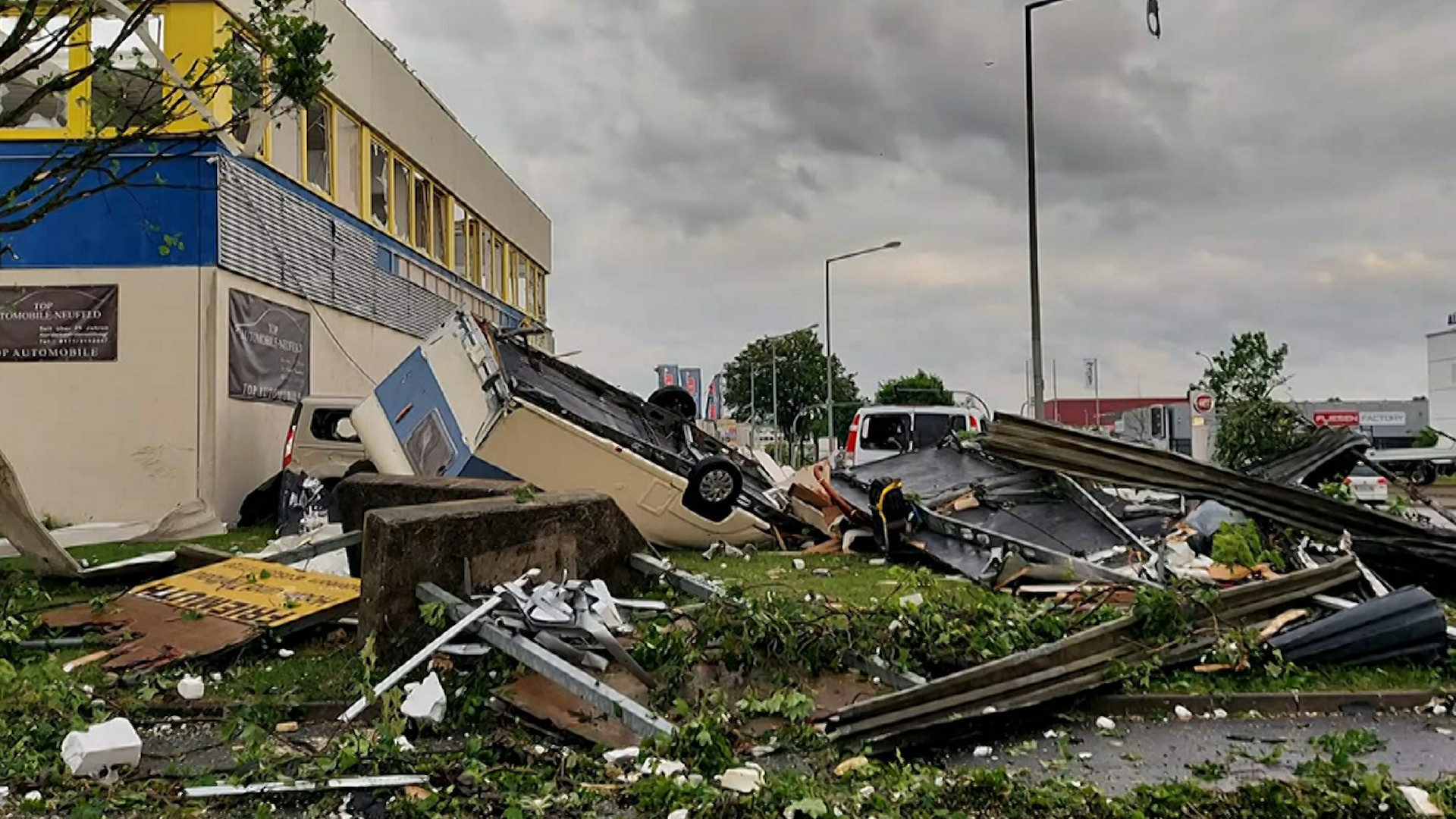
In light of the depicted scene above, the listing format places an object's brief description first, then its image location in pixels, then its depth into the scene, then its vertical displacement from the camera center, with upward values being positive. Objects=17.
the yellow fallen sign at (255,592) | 5.71 -0.81
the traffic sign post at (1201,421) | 18.17 +0.28
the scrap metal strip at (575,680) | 4.11 -0.97
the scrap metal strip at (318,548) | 7.01 -0.65
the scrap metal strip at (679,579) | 5.85 -0.78
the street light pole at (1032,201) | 15.87 +3.68
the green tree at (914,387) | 63.50 +3.30
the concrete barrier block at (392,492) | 7.21 -0.28
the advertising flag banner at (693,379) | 44.69 +2.96
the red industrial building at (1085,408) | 83.89 +2.74
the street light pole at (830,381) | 36.81 +2.27
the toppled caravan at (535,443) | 9.16 +0.07
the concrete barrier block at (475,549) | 4.93 -0.52
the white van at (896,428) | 15.83 +0.21
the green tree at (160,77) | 7.45 +3.10
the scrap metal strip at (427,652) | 4.42 -0.88
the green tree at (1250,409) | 12.70 +0.38
